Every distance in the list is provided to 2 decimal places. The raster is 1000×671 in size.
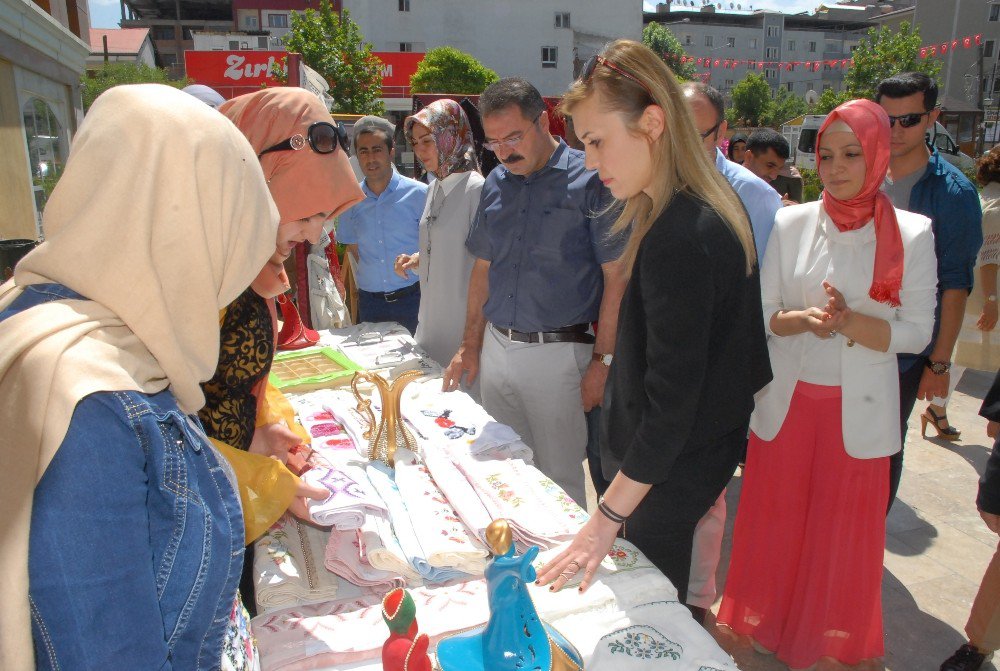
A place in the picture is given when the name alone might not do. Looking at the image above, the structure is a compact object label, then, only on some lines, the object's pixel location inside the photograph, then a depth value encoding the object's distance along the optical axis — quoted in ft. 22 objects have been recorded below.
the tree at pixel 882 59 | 77.36
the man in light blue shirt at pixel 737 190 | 7.43
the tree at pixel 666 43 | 144.15
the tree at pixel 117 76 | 87.86
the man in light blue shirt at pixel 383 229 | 13.02
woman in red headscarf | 6.66
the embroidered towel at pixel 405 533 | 4.50
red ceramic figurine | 3.10
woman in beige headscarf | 2.38
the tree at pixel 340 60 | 67.46
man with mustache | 8.13
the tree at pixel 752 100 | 146.20
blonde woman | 4.33
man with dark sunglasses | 8.37
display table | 3.84
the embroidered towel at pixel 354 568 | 4.51
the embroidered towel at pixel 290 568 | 4.33
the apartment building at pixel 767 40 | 182.09
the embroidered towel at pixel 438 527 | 4.50
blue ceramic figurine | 3.19
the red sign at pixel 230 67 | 77.92
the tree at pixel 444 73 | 84.99
